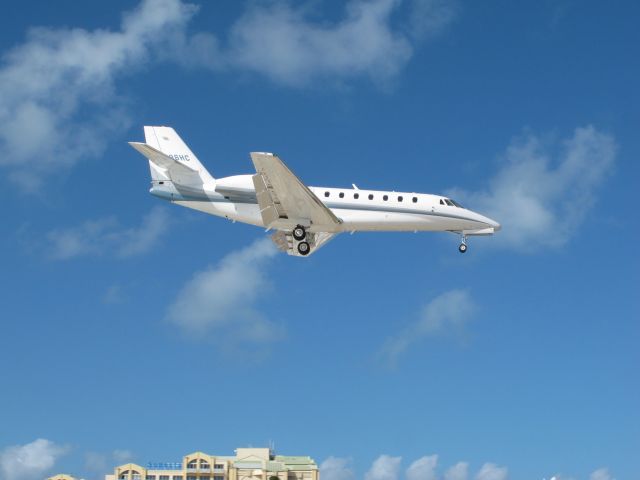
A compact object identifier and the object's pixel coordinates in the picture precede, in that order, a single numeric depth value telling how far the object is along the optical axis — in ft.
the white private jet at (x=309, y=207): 212.23
